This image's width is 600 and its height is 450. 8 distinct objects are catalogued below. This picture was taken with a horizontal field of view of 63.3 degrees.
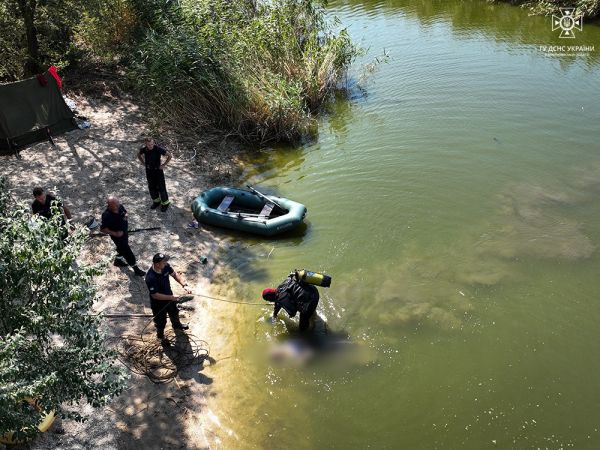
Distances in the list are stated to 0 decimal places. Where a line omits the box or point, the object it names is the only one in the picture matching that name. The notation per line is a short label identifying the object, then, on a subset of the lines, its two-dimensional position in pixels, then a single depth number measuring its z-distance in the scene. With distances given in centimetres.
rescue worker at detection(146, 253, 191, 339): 663
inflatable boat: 966
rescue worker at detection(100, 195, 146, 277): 771
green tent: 1110
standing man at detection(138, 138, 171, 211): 923
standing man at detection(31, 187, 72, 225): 771
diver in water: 710
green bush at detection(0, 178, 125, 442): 461
